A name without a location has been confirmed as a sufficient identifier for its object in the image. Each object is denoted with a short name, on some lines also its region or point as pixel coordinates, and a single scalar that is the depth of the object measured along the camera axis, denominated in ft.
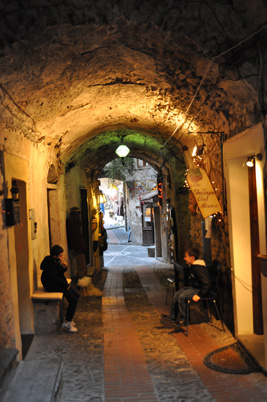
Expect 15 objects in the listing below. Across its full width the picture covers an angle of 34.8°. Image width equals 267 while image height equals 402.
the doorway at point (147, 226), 83.05
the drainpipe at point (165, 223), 47.14
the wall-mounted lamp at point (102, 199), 58.57
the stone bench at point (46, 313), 21.74
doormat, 16.21
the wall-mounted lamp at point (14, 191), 17.66
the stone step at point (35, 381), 12.32
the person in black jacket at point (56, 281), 22.36
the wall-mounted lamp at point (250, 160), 16.87
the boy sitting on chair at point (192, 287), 21.76
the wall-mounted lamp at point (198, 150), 25.50
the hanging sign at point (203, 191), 22.07
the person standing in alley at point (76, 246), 33.58
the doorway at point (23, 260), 20.80
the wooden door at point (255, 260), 19.47
